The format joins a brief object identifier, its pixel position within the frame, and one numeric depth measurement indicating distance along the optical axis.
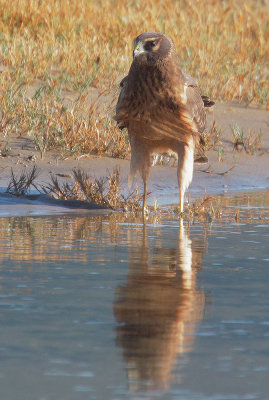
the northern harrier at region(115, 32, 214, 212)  13.68
